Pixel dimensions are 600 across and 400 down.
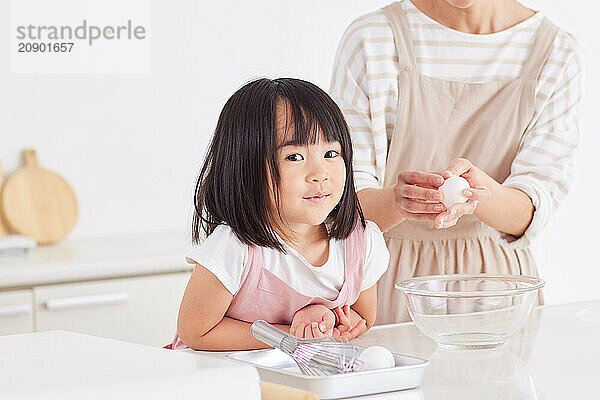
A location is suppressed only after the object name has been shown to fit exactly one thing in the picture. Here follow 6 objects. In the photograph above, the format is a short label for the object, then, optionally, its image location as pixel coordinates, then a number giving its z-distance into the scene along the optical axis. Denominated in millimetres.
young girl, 2204
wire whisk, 1936
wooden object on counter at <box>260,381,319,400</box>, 1657
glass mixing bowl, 2123
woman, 2688
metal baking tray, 1841
